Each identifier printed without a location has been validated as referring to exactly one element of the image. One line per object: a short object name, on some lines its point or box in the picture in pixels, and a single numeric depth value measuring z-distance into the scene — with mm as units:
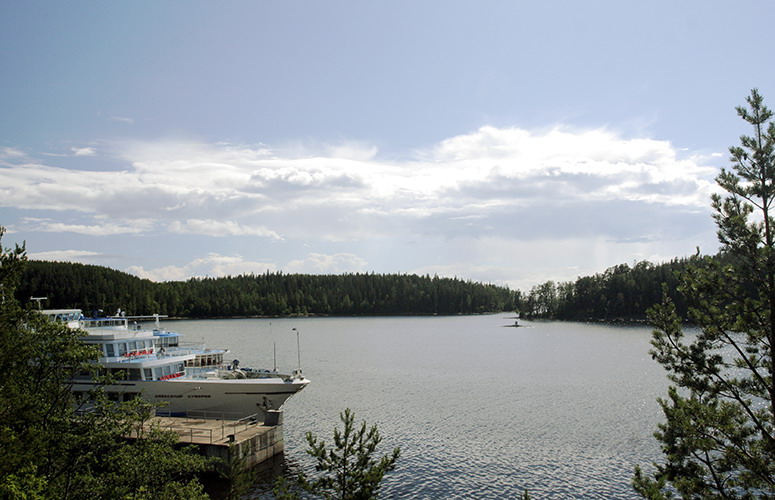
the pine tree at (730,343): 15469
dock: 32656
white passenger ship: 41688
